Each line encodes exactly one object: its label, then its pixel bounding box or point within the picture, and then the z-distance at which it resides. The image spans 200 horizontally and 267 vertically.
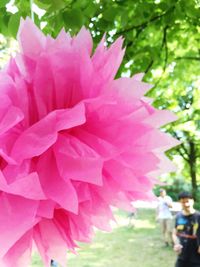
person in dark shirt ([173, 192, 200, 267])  3.43
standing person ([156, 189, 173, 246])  6.76
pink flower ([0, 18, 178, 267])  0.36
